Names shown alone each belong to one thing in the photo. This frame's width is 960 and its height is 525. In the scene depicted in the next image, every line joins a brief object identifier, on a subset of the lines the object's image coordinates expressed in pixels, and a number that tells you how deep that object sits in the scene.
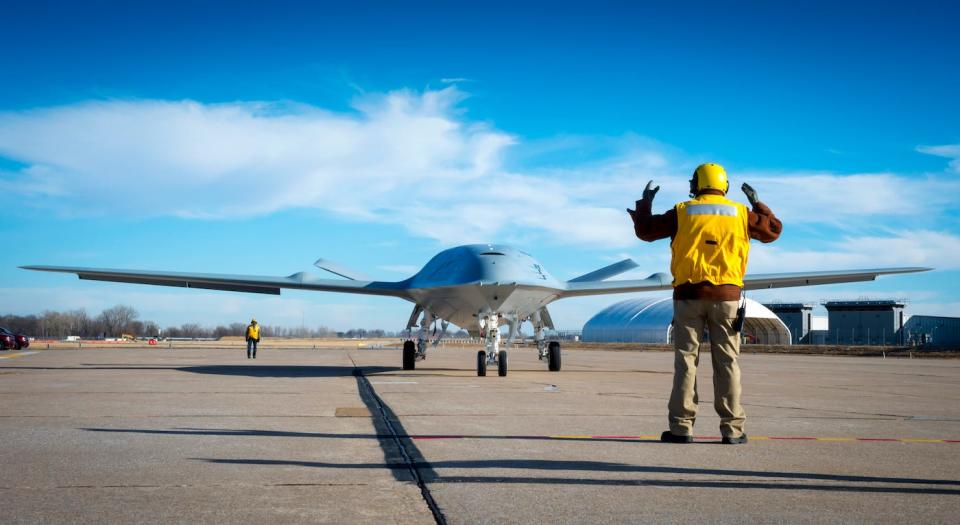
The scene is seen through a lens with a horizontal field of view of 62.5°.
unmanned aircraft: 17.59
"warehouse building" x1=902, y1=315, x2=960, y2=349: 86.91
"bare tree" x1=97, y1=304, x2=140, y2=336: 179.19
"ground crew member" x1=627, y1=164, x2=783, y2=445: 6.95
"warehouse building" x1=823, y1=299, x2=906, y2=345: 98.31
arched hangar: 87.06
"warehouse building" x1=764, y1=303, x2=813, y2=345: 104.98
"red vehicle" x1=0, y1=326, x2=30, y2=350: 41.59
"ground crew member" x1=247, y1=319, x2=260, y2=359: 33.40
